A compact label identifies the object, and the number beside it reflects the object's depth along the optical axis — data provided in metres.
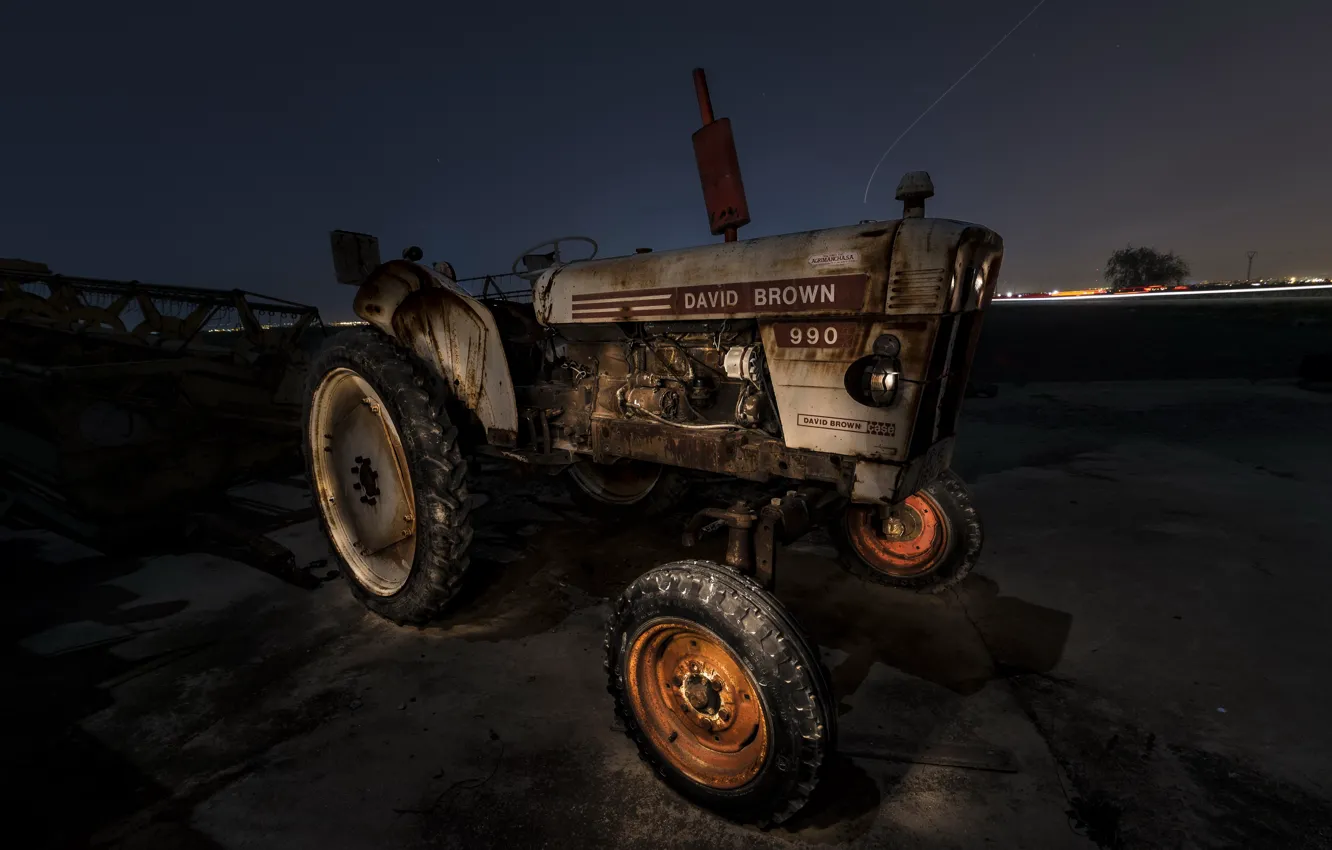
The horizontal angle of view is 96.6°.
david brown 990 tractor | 1.97
